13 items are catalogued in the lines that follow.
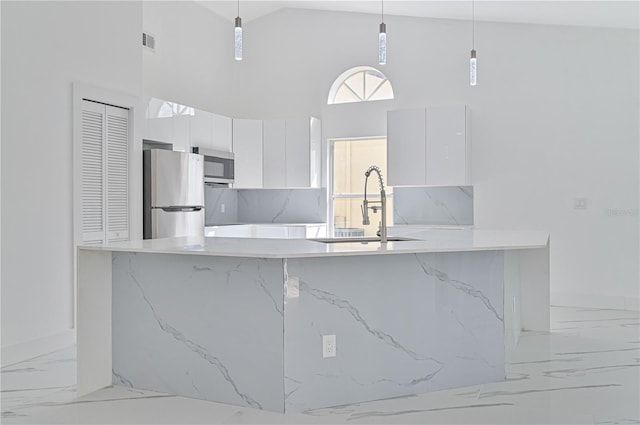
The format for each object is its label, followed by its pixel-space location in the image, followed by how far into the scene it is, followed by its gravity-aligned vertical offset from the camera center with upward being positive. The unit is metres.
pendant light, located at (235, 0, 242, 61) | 3.37 +0.98
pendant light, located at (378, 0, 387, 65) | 3.66 +1.01
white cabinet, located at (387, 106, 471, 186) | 5.90 +0.64
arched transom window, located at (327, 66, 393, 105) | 6.56 +1.40
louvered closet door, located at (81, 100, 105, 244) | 4.33 +0.28
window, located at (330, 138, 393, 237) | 6.63 +0.33
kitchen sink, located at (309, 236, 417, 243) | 3.50 -0.19
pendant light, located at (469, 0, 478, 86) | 4.42 +1.69
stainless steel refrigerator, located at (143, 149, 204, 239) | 4.91 +0.14
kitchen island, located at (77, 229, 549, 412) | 2.85 -0.57
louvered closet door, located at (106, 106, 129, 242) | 4.57 +0.29
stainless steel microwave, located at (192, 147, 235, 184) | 5.88 +0.46
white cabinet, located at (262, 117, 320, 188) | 6.61 +0.65
